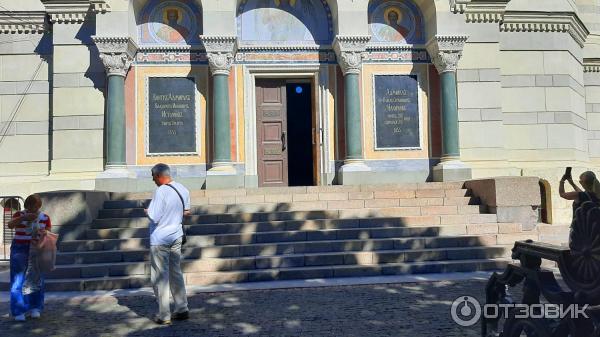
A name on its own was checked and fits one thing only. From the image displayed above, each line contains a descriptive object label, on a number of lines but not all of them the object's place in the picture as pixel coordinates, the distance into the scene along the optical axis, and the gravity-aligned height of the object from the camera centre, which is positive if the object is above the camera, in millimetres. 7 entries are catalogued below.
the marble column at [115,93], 12180 +2595
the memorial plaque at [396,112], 13328 +2095
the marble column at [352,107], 12562 +2177
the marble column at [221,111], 12398 +2118
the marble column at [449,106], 12688 +2157
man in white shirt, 5527 -640
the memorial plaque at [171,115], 12953 +2099
